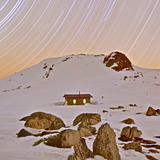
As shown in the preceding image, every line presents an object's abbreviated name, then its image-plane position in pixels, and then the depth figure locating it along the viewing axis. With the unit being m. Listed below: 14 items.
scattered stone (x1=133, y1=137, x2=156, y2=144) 15.99
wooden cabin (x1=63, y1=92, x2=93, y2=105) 49.59
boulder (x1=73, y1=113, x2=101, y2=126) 22.45
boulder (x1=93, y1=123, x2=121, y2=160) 10.51
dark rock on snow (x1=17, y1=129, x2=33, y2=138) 17.03
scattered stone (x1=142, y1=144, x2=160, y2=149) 14.73
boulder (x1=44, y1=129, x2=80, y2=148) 13.34
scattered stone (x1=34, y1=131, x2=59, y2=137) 17.33
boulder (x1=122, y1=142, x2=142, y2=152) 12.92
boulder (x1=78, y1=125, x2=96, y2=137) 15.71
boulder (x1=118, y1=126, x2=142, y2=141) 17.32
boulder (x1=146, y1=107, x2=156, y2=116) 30.98
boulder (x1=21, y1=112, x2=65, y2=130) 20.80
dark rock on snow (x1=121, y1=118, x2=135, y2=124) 23.83
